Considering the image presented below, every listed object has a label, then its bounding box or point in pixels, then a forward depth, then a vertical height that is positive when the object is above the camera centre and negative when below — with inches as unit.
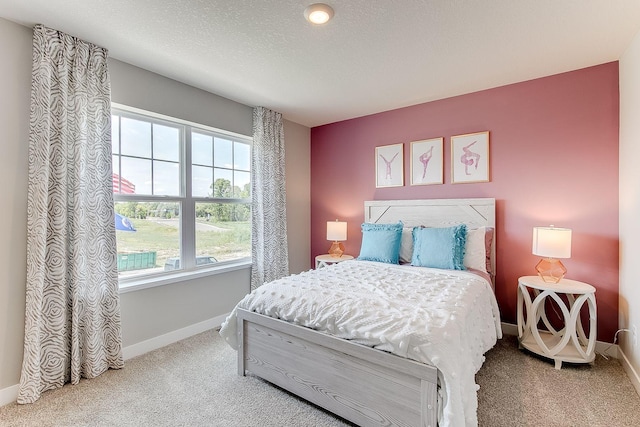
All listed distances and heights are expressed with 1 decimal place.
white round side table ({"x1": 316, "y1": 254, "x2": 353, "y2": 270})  146.7 -23.4
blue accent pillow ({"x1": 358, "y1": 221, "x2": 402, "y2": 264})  126.0 -13.5
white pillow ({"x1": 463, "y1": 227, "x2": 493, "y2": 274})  112.7 -14.2
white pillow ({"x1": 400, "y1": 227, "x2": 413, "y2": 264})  128.4 -15.2
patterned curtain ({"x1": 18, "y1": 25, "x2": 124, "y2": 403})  79.1 -2.9
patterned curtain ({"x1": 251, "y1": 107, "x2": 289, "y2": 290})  143.3 +5.7
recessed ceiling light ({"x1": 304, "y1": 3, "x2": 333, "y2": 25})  71.9 +48.9
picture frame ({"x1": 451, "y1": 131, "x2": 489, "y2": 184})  124.6 +22.9
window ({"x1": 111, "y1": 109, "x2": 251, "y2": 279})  105.9 +7.3
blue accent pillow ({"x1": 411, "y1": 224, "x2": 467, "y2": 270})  110.8 -13.6
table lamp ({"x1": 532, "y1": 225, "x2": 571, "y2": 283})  94.3 -12.0
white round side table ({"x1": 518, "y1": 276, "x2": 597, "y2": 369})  90.7 -36.8
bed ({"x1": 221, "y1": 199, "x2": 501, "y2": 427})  56.8 -31.4
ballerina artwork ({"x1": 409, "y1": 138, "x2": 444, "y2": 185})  135.4 +23.1
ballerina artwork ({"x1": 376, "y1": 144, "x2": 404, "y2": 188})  146.3 +22.9
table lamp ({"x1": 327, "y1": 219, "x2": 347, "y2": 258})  152.7 -9.7
